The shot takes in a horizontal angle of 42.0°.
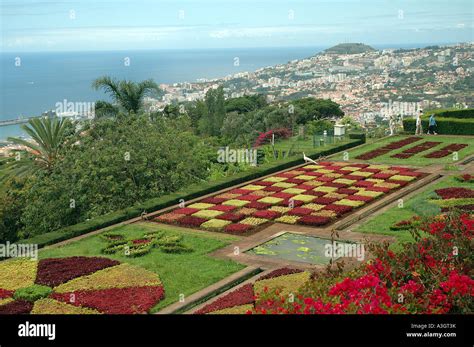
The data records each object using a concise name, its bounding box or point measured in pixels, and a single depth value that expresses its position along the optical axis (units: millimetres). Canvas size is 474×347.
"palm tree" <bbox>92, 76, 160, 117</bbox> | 27172
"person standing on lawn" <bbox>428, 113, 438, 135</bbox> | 30767
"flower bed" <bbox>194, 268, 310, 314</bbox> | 10273
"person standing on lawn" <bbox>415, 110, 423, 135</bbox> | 31278
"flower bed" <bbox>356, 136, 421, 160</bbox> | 26375
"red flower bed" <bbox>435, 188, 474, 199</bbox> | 17969
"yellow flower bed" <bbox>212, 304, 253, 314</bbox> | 10094
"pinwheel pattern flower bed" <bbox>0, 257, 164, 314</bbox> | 10758
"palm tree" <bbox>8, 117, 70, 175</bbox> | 22797
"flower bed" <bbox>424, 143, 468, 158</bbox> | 25625
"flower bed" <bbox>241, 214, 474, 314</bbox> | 7845
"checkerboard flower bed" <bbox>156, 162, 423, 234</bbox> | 16625
